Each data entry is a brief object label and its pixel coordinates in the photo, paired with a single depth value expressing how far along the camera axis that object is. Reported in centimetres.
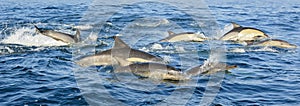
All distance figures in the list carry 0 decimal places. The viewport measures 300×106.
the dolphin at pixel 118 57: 1429
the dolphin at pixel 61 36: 1883
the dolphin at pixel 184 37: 2044
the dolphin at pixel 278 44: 1952
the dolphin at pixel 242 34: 2123
